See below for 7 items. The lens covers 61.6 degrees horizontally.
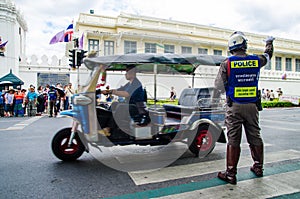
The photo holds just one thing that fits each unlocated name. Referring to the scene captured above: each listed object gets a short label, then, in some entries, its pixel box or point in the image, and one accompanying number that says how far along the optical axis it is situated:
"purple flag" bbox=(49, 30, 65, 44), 18.12
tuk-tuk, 4.34
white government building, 20.73
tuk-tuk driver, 4.52
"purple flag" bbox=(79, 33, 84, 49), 20.52
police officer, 3.71
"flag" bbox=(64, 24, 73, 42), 18.05
